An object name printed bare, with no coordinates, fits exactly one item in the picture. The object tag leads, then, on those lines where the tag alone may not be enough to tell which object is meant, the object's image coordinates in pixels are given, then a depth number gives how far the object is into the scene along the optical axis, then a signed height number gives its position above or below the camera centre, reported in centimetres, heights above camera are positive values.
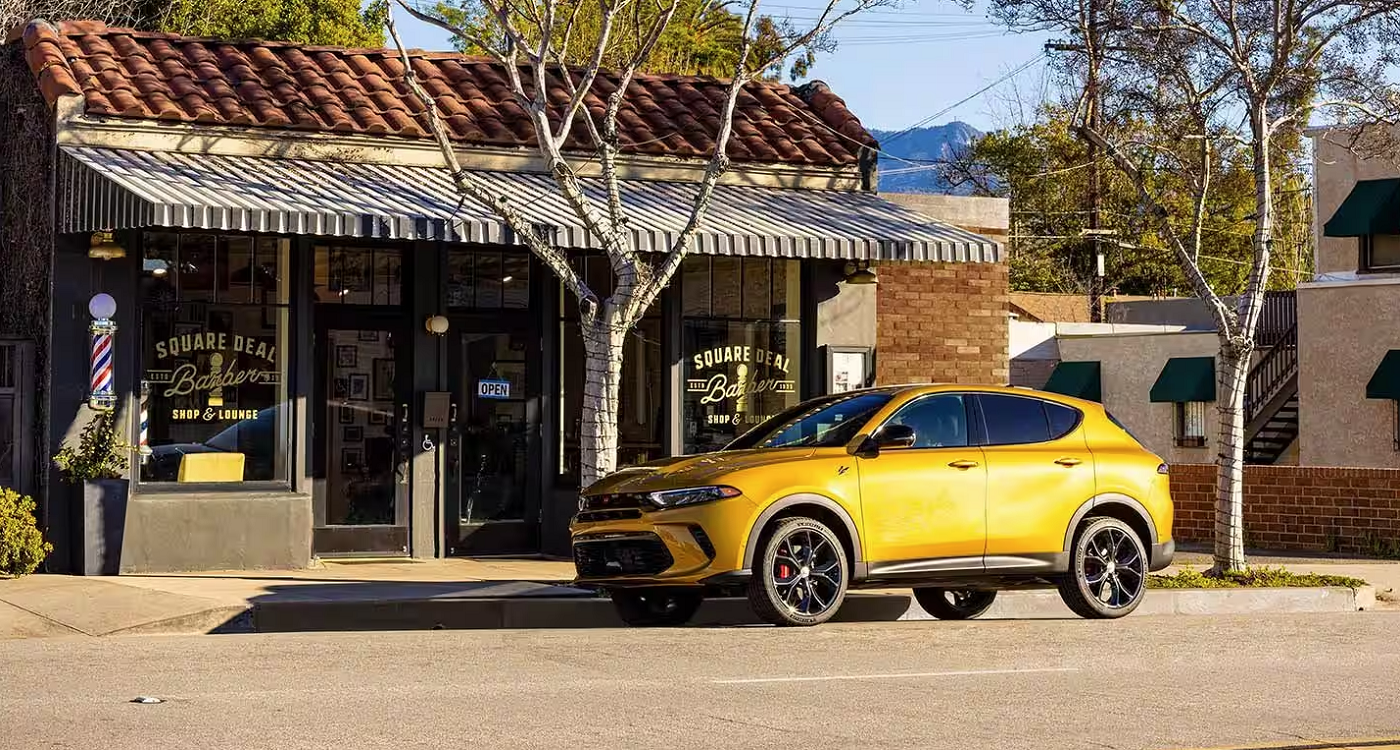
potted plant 1620 -99
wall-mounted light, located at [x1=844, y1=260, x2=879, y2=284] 1938 +110
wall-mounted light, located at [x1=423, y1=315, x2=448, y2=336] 1791 +53
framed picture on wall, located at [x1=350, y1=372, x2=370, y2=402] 1794 -7
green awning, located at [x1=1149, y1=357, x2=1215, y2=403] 3784 -3
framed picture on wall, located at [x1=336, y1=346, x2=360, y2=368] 1784 +23
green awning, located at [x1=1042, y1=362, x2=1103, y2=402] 4172 -5
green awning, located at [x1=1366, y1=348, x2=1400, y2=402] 2972 -1
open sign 1842 -9
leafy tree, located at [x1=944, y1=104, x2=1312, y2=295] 5353 +466
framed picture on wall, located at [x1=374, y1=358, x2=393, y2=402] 1802 +0
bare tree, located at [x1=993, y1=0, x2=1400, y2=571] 1720 +283
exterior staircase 3559 -43
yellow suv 1261 -92
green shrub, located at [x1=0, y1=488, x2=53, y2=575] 1534 -131
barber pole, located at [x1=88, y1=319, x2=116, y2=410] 1628 +15
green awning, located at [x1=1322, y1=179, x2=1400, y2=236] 3020 +275
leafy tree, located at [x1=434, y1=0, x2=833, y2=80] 3446 +754
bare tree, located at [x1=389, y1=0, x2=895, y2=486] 1491 +129
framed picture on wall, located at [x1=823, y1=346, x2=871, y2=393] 1947 +11
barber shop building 1650 +85
